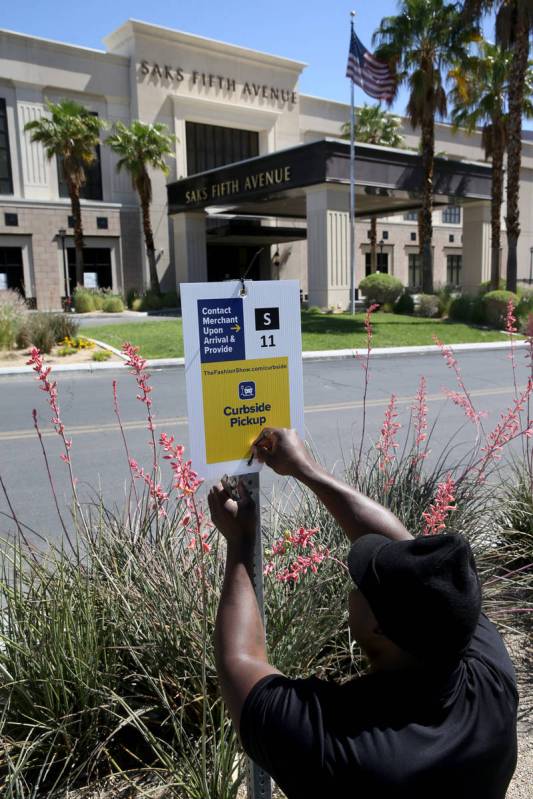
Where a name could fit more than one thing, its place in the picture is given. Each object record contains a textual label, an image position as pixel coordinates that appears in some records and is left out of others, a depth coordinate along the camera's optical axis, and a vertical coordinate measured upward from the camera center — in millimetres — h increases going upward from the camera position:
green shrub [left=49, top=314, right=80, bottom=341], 17798 -631
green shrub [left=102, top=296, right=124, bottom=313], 31750 -168
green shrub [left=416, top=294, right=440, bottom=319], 27328 -504
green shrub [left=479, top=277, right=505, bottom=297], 32559 +193
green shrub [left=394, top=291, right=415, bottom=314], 28469 -492
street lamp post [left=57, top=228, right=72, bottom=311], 36281 +3583
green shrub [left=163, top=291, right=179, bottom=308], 34688 -33
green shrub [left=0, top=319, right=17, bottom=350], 16406 -747
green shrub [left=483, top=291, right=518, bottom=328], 24172 -538
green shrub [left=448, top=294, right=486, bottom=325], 25203 -669
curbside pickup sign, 2086 -217
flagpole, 25809 +3136
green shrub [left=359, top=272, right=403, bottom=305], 29109 +281
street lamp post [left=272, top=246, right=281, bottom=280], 43147 +2406
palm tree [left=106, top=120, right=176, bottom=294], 34375 +7715
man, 1327 -864
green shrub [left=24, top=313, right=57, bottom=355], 16844 -741
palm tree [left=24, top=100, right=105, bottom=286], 32719 +8111
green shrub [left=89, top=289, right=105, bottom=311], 32438 +42
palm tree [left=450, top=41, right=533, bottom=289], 28266 +8753
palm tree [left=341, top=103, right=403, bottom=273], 40594 +10057
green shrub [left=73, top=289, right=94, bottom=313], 31750 +52
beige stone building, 32656 +5939
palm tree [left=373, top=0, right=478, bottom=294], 26453 +9682
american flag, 23453 +7664
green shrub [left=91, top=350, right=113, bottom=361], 15961 -1275
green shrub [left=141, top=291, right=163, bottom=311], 34188 -128
